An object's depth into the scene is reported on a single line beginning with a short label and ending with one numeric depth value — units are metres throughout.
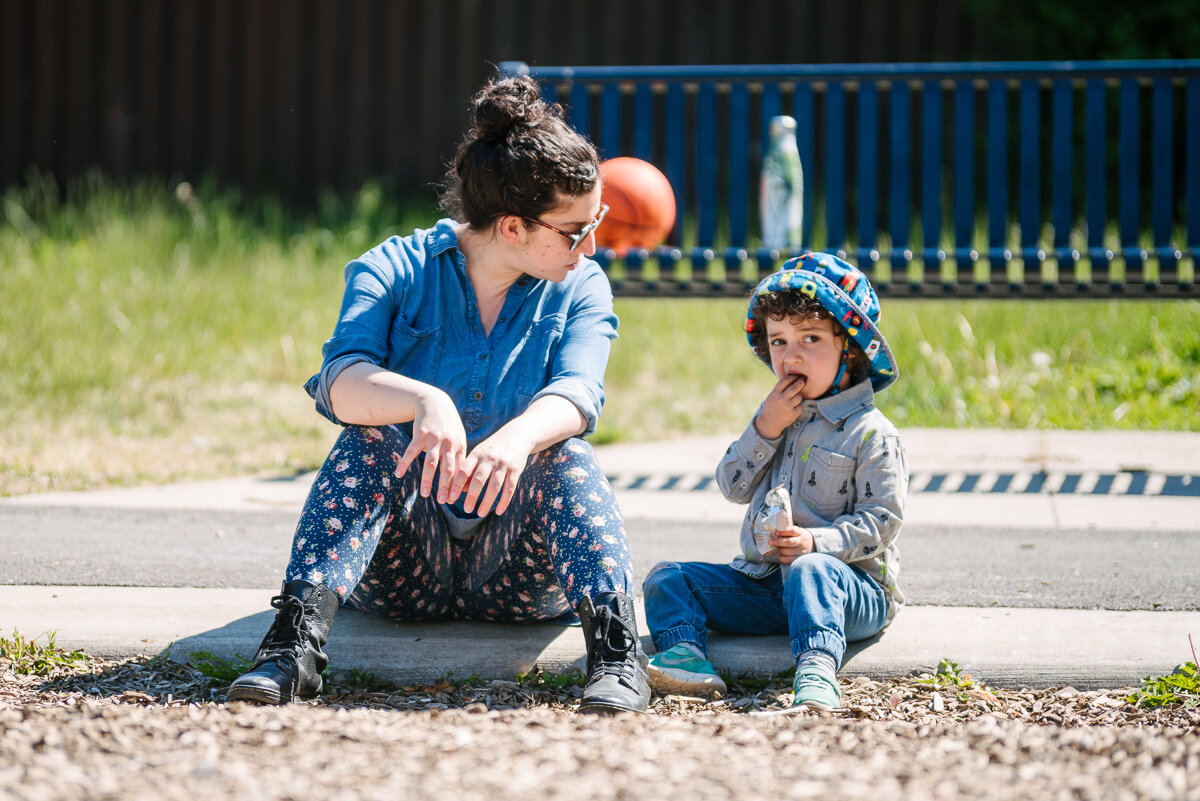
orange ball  11.82
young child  6.14
